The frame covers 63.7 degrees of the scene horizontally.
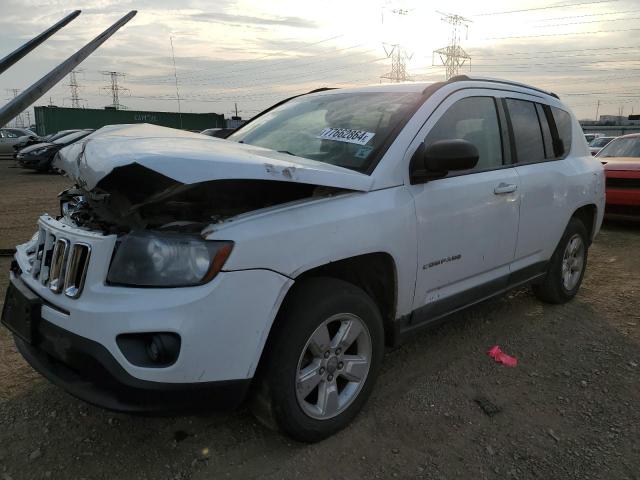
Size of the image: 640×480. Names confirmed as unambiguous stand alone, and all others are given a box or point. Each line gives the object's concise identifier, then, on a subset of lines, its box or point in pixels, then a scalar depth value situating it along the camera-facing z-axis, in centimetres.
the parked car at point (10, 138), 2492
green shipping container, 3662
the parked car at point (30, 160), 1690
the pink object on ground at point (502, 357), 345
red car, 757
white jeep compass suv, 203
